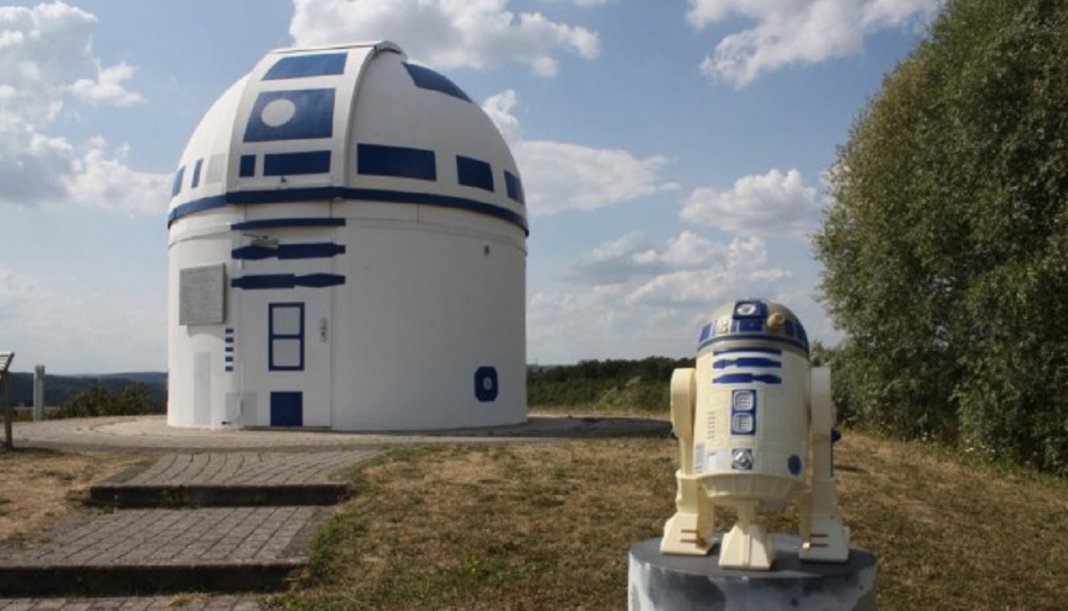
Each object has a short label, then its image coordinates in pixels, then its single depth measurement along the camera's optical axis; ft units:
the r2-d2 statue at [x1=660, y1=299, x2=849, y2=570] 17.52
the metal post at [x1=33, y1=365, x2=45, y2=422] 82.84
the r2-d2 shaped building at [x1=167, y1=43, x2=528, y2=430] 57.72
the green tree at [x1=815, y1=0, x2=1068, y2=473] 50.19
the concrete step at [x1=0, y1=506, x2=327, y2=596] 24.71
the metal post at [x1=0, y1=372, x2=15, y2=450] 46.71
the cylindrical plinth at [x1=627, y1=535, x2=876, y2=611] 16.78
